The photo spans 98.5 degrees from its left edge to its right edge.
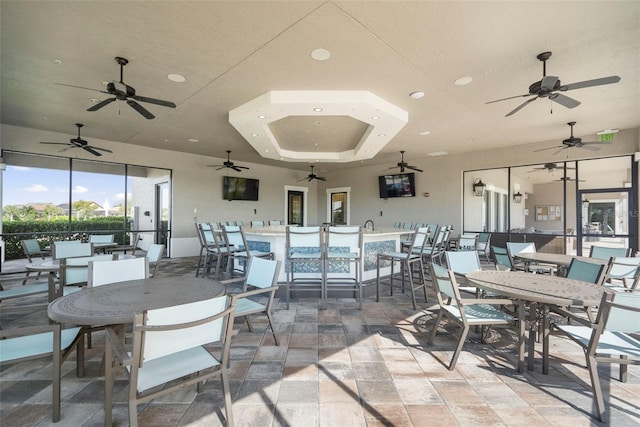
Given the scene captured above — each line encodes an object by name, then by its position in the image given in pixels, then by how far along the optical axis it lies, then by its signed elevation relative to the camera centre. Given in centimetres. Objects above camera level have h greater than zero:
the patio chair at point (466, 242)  598 -55
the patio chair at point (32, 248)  481 -62
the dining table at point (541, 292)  194 -56
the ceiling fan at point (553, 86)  284 +141
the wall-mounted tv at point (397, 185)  895 +106
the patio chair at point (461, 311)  219 -84
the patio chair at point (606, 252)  402 -51
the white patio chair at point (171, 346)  125 -65
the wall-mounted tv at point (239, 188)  888 +92
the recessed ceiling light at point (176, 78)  354 +180
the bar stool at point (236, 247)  422 -55
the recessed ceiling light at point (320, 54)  299 +179
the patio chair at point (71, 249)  348 -46
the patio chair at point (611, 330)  166 -72
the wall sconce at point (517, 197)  911 +69
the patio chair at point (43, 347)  147 -79
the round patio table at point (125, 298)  146 -54
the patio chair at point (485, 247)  695 -75
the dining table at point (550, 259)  351 -55
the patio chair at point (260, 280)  239 -60
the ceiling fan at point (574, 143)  523 +144
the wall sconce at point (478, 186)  819 +93
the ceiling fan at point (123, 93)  310 +139
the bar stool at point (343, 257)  370 -57
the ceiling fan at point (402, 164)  771 +147
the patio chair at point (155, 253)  349 -49
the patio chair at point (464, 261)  313 -51
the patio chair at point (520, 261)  388 -62
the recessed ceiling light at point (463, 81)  359 +181
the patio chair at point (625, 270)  328 -66
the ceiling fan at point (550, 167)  680 +127
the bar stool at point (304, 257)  375 -57
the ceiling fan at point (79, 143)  546 +143
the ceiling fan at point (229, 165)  778 +142
